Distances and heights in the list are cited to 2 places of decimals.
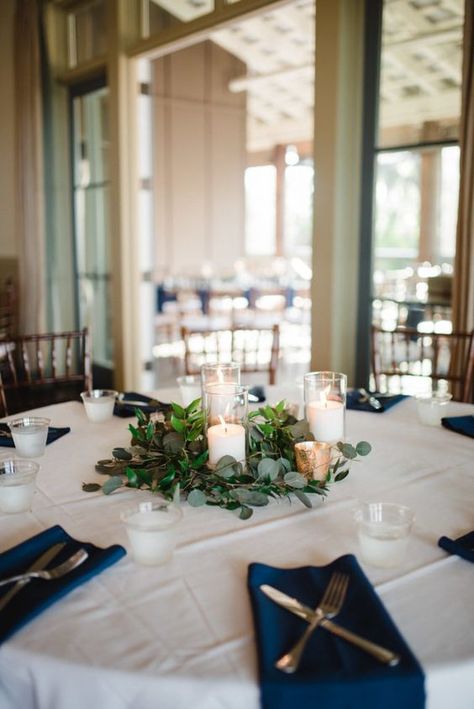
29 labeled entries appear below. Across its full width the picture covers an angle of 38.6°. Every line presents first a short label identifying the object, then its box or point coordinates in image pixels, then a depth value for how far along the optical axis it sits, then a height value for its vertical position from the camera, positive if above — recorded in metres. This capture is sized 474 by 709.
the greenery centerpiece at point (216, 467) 1.32 -0.42
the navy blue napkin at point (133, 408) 2.01 -0.44
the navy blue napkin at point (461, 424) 1.85 -0.45
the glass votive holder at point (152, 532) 1.09 -0.43
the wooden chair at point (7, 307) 4.79 -0.34
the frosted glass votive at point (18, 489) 1.31 -0.44
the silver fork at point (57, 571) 1.03 -0.48
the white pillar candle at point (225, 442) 1.39 -0.37
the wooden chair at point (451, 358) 2.54 -0.39
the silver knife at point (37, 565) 0.98 -0.48
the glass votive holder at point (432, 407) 1.91 -0.41
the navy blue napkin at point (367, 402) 2.11 -0.44
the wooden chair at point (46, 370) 2.64 -0.74
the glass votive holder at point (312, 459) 1.40 -0.40
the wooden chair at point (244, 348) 2.99 -0.90
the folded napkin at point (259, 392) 2.20 -0.43
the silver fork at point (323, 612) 0.84 -0.49
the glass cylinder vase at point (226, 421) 1.40 -0.33
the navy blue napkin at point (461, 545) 1.13 -0.48
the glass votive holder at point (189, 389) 2.02 -0.37
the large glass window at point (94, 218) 5.18 +0.35
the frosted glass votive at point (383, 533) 1.09 -0.44
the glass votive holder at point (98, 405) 1.98 -0.41
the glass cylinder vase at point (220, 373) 1.72 -0.28
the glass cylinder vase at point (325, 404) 1.57 -0.33
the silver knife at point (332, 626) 0.85 -0.49
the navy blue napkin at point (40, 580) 0.95 -0.48
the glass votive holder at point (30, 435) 1.65 -0.42
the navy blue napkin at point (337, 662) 0.80 -0.49
